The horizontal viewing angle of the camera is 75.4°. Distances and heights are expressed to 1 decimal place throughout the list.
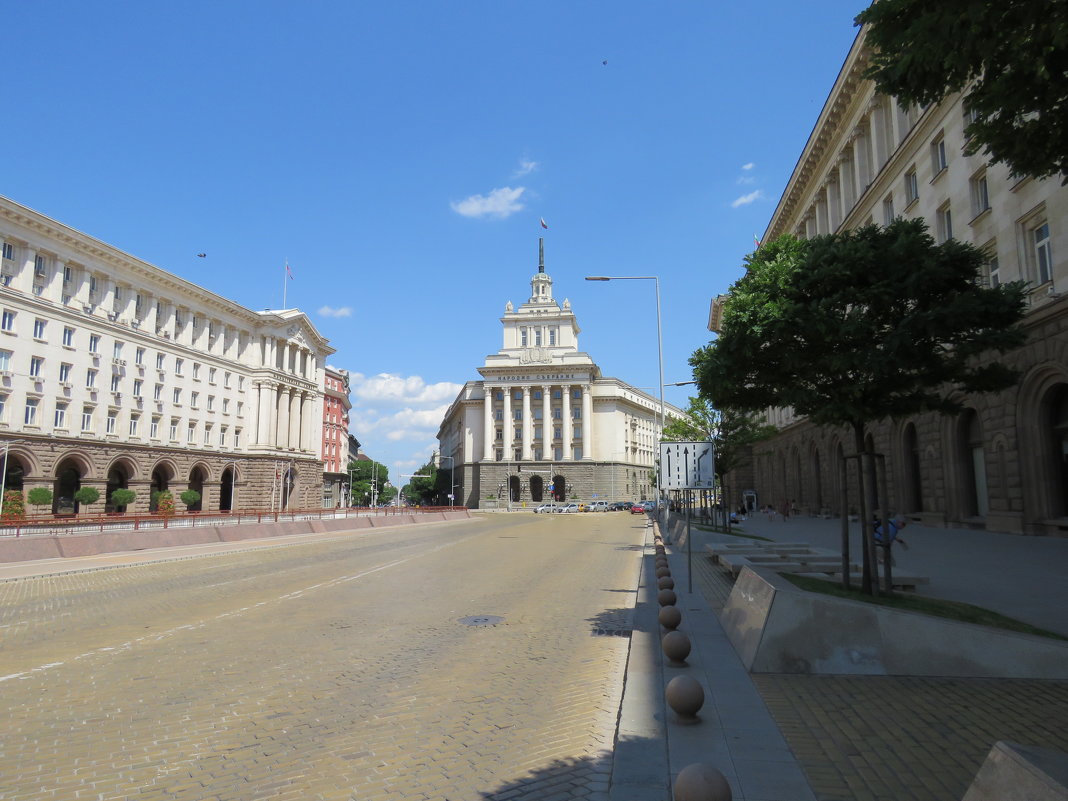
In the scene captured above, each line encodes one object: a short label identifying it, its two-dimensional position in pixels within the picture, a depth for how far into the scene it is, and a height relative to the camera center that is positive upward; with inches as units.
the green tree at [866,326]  369.1 +89.6
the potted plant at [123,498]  2001.7 -27.5
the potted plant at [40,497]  1674.5 -21.5
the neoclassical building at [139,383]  1814.7 +343.8
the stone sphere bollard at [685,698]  211.9 -63.5
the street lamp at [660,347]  1462.8 +300.9
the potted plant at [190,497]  2267.5 -27.3
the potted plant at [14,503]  1622.8 -36.2
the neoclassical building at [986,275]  791.7 +262.4
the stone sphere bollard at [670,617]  337.7 -61.8
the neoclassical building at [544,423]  3946.9 +395.5
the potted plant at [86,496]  1875.0 -20.7
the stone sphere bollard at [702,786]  135.7 -58.2
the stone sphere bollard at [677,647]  281.1 -63.8
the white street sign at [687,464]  497.7 +18.7
